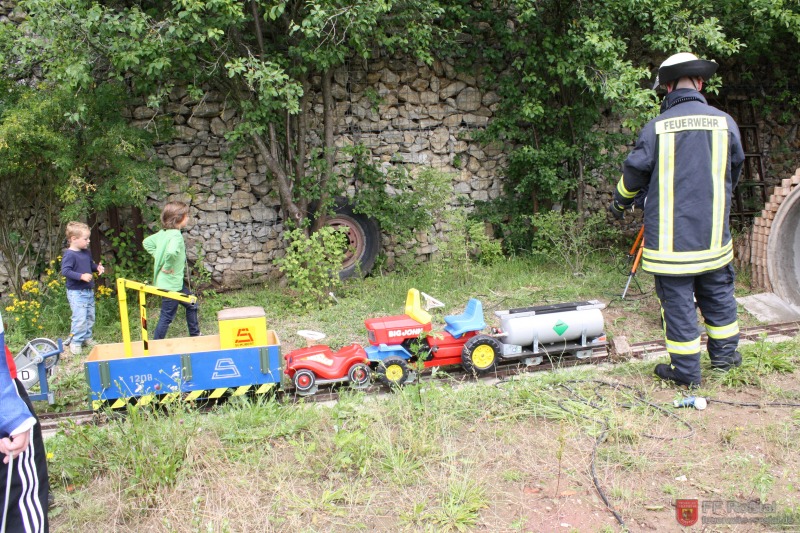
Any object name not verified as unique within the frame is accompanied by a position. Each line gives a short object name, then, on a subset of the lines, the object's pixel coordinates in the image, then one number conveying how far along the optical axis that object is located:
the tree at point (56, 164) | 7.09
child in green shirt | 6.40
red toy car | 5.34
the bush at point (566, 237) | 9.11
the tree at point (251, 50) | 6.61
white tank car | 5.76
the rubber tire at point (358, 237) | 9.35
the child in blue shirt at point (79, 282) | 6.75
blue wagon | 4.89
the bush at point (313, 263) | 7.93
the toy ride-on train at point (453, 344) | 5.42
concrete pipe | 7.46
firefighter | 4.71
